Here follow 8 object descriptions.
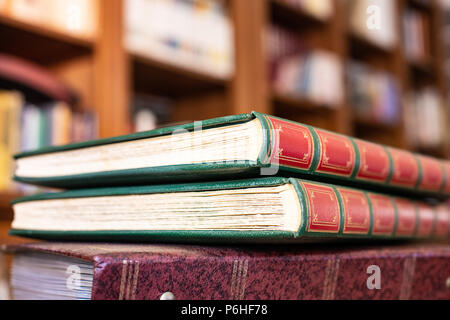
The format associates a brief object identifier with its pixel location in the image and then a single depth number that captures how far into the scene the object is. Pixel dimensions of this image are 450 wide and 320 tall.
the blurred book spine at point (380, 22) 2.43
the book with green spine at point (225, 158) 0.40
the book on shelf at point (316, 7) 2.12
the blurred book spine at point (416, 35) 3.01
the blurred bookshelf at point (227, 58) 1.38
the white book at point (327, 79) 2.14
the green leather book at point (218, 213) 0.40
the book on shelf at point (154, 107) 1.92
